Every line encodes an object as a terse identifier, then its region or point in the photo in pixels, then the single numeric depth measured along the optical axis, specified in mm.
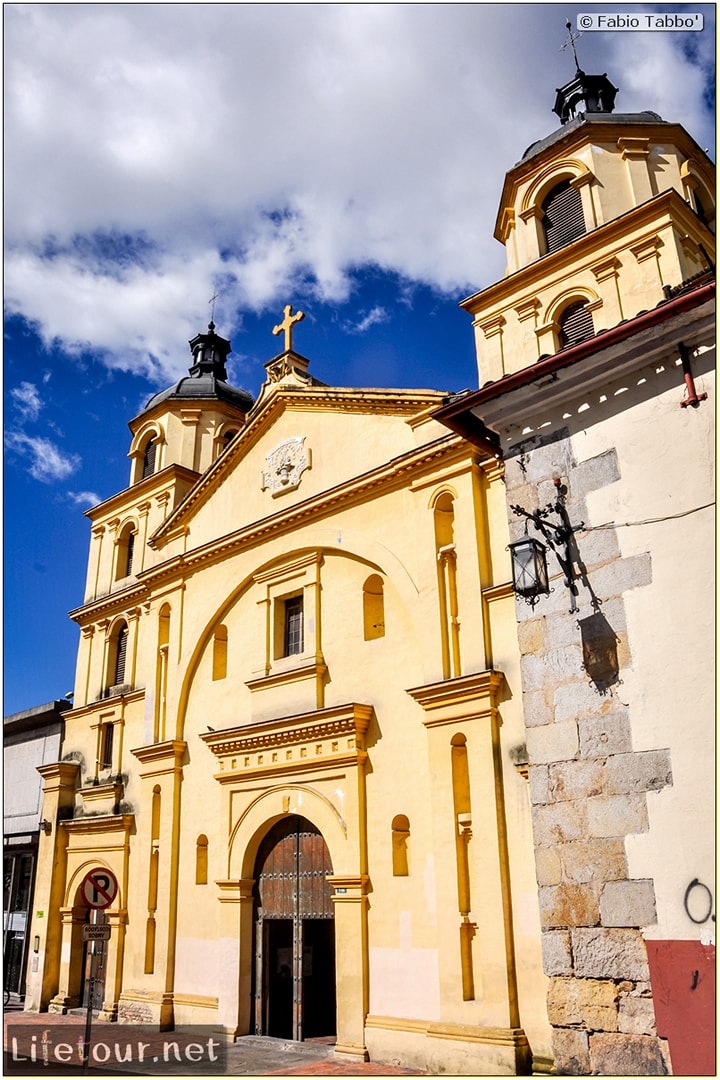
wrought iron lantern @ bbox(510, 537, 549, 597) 7828
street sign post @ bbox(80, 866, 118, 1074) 11930
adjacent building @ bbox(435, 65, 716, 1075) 6355
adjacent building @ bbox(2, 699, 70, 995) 22312
